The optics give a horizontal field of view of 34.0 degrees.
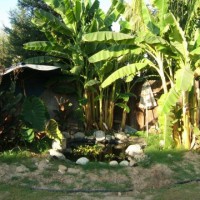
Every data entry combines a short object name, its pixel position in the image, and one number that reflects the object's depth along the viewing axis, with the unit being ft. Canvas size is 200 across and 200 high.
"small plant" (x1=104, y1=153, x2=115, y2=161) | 29.72
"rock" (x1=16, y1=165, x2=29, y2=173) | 22.77
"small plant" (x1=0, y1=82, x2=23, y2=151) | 26.96
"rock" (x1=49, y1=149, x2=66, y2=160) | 26.42
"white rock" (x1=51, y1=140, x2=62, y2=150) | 28.81
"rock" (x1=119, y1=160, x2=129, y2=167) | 25.46
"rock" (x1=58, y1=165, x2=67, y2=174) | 23.13
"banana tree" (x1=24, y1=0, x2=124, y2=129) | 35.50
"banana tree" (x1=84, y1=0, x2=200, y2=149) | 26.32
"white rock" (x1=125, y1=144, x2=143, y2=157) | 29.85
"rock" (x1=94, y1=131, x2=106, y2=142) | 36.17
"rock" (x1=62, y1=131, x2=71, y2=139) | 35.88
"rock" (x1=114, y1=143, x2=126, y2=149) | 34.45
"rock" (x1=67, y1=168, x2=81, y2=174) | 23.26
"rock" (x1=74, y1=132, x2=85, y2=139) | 36.78
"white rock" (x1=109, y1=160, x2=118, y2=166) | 25.54
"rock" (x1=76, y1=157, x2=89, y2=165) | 25.72
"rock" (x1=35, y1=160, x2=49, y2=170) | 23.75
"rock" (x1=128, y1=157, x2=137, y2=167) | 25.22
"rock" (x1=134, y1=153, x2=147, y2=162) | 25.45
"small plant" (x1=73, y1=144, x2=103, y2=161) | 30.48
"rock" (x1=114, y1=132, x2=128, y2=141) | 37.37
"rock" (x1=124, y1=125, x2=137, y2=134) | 40.95
